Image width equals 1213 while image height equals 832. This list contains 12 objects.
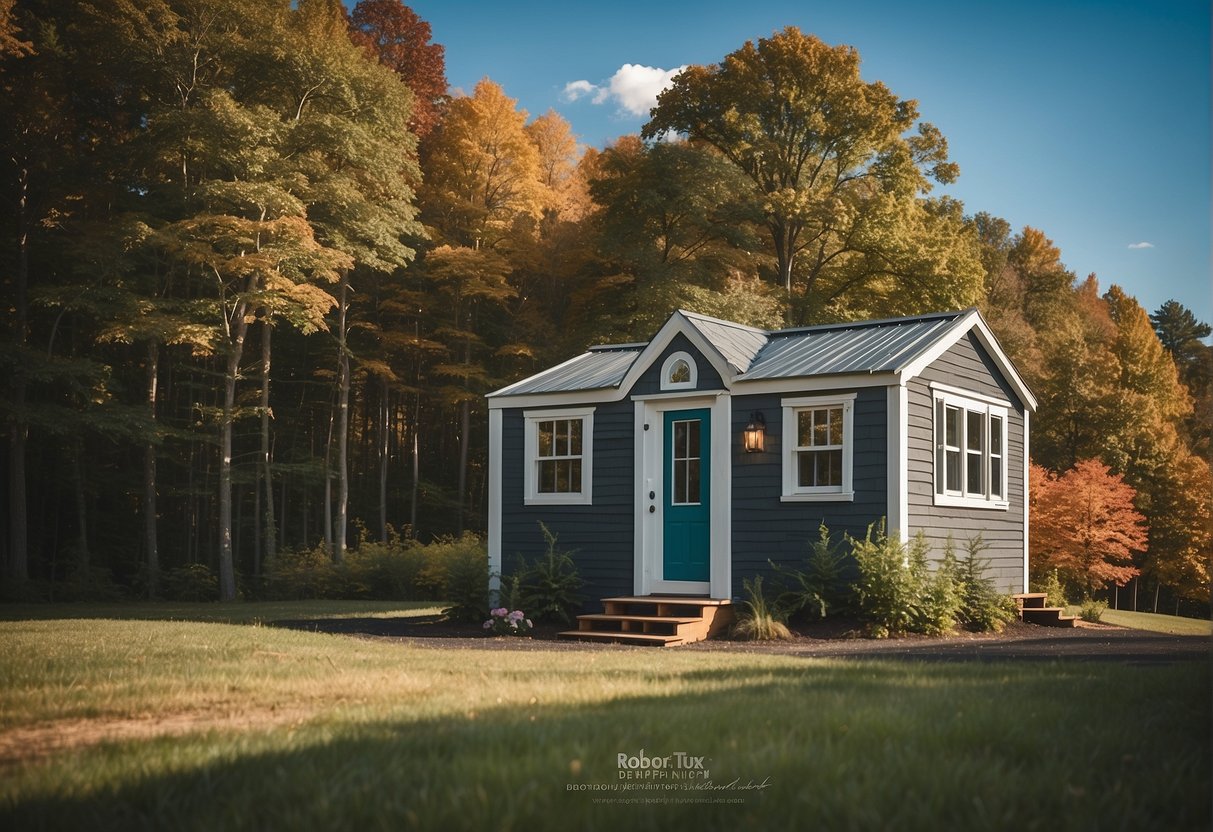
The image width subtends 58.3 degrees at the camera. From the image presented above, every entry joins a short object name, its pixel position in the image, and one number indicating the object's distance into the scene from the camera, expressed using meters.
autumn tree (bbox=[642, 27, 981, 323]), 28.41
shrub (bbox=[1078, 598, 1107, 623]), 17.77
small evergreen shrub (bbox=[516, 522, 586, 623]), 15.39
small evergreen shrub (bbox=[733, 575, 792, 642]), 13.08
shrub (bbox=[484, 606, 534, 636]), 14.18
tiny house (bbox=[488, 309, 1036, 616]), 14.09
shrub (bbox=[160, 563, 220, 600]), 24.75
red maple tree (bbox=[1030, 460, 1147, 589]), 24.80
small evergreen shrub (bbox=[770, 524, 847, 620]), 13.73
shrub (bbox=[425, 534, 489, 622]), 15.73
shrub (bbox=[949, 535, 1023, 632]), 14.47
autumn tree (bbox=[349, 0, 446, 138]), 34.06
